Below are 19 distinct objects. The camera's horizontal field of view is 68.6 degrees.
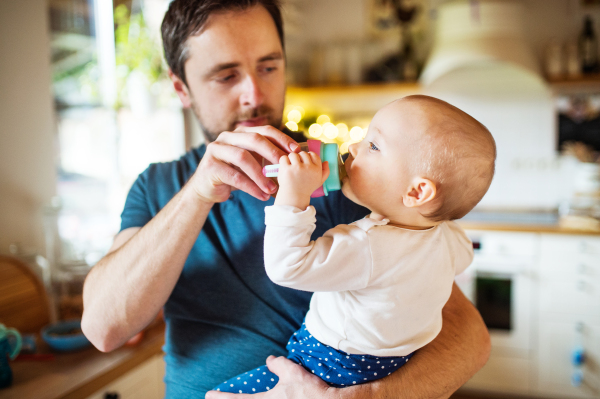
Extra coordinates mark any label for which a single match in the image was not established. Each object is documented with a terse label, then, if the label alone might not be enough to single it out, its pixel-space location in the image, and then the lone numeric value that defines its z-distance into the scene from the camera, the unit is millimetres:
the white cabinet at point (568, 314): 2840
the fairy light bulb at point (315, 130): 3801
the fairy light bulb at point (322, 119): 3898
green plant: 2510
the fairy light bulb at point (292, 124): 3628
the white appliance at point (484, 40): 3080
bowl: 1471
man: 926
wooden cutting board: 1595
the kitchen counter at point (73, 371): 1253
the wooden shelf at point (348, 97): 3719
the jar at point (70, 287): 1722
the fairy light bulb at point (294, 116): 3777
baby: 763
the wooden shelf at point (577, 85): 3309
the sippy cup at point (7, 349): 1272
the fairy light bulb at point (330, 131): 3865
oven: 2953
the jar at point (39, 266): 1748
